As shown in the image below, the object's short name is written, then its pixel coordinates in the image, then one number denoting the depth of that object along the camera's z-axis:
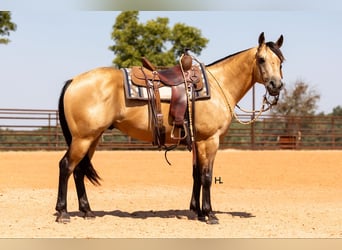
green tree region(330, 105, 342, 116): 52.83
